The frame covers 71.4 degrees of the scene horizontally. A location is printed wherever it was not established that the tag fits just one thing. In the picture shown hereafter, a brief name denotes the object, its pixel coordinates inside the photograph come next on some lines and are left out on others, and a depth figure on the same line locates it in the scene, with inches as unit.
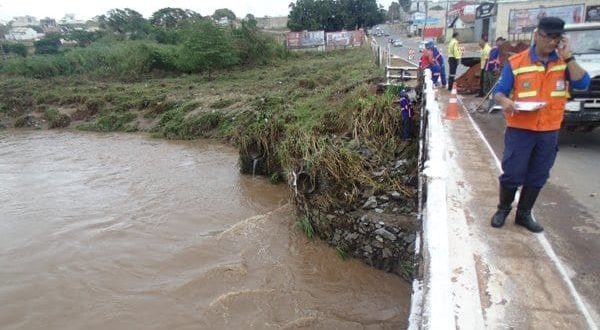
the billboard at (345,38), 1603.1
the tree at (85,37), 2060.8
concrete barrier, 93.0
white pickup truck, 266.5
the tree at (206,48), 1123.9
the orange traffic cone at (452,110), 366.6
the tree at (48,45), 1812.3
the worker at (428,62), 447.2
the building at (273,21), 3902.6
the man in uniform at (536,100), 141.2
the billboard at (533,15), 1169.4
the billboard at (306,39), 1594.5
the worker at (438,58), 443.2
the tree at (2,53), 1535.2
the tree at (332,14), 2333.9
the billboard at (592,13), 1131.6
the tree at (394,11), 4830.2
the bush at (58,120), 820.6
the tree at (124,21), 2202.3
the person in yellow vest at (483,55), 431.7
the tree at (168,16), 2117.4
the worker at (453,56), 463.8
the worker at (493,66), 399.2
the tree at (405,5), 4677.7
